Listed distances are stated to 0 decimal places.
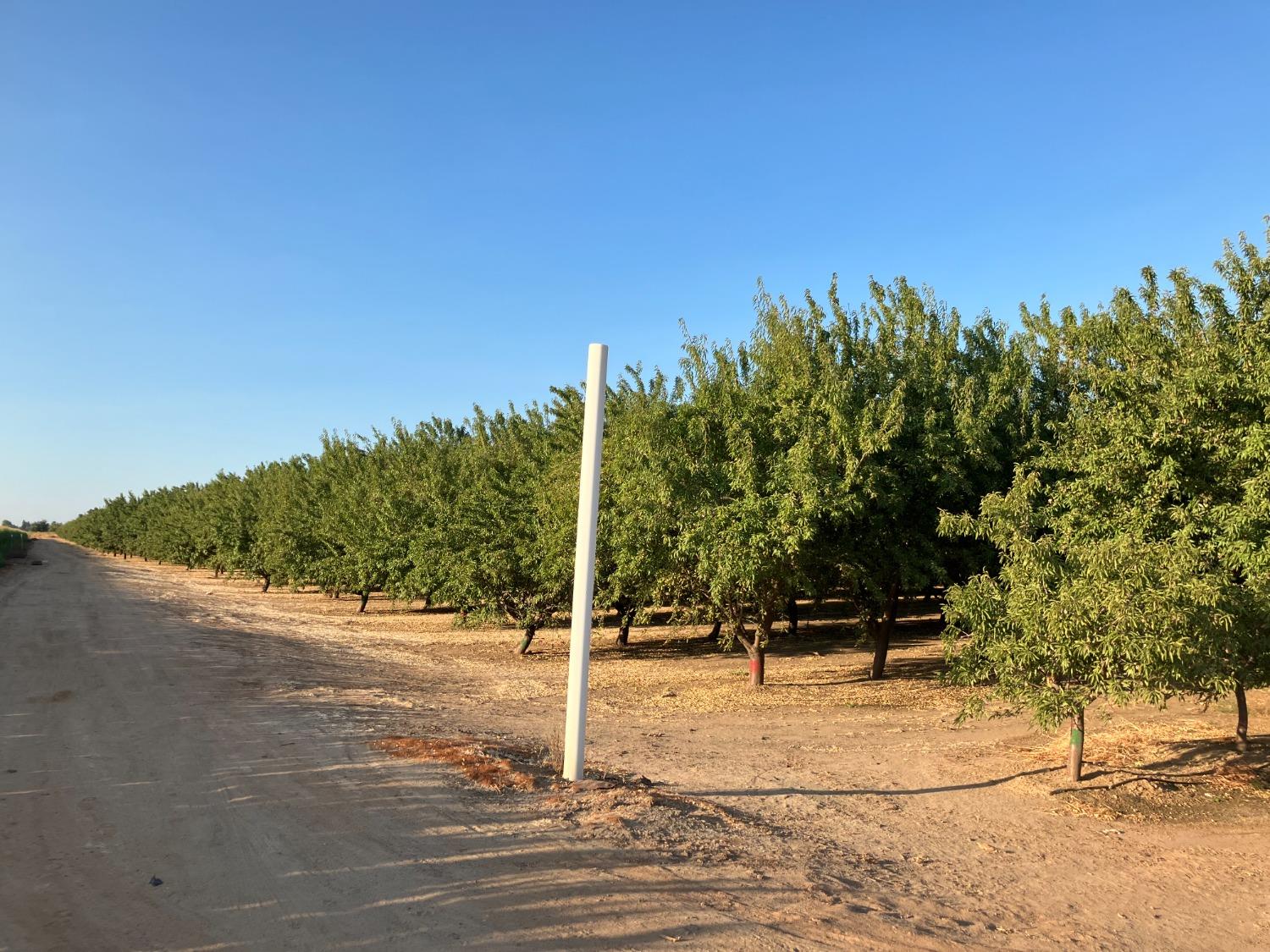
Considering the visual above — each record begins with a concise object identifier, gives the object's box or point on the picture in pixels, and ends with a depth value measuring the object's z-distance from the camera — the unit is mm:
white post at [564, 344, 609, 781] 7562
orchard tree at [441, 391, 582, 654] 21750
